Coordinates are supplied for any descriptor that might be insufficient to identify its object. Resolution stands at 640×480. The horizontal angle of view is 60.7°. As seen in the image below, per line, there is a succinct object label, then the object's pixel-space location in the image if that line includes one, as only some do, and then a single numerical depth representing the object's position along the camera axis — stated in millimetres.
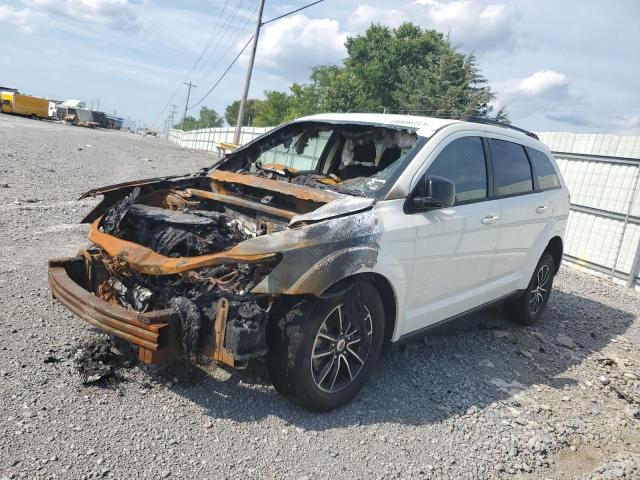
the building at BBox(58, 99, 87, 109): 65594
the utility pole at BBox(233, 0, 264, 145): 23602
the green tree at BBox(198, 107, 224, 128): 122050
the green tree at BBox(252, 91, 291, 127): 72625
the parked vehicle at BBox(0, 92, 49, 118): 45344
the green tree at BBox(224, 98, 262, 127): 86219
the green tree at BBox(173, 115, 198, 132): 135312
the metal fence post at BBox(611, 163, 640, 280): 9629
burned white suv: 3109
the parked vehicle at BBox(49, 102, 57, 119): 56325
